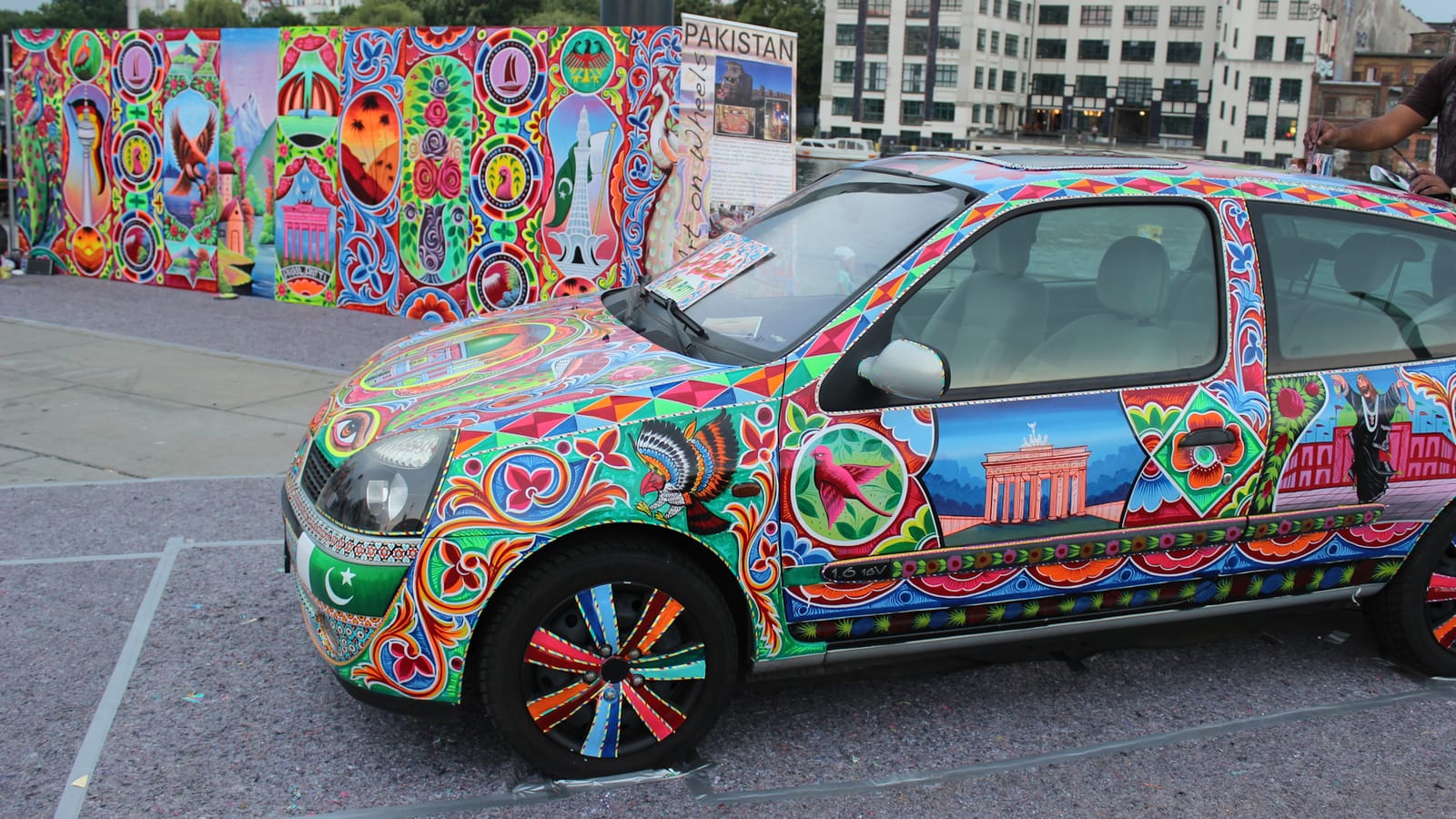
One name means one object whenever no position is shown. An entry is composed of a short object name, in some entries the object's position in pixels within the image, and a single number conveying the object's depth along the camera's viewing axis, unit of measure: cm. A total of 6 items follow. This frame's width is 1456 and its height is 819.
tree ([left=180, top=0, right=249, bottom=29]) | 9456
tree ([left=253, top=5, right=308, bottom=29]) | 11481
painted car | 333
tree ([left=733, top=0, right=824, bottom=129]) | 10747
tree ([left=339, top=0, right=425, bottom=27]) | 8369
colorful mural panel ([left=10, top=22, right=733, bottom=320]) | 1056
